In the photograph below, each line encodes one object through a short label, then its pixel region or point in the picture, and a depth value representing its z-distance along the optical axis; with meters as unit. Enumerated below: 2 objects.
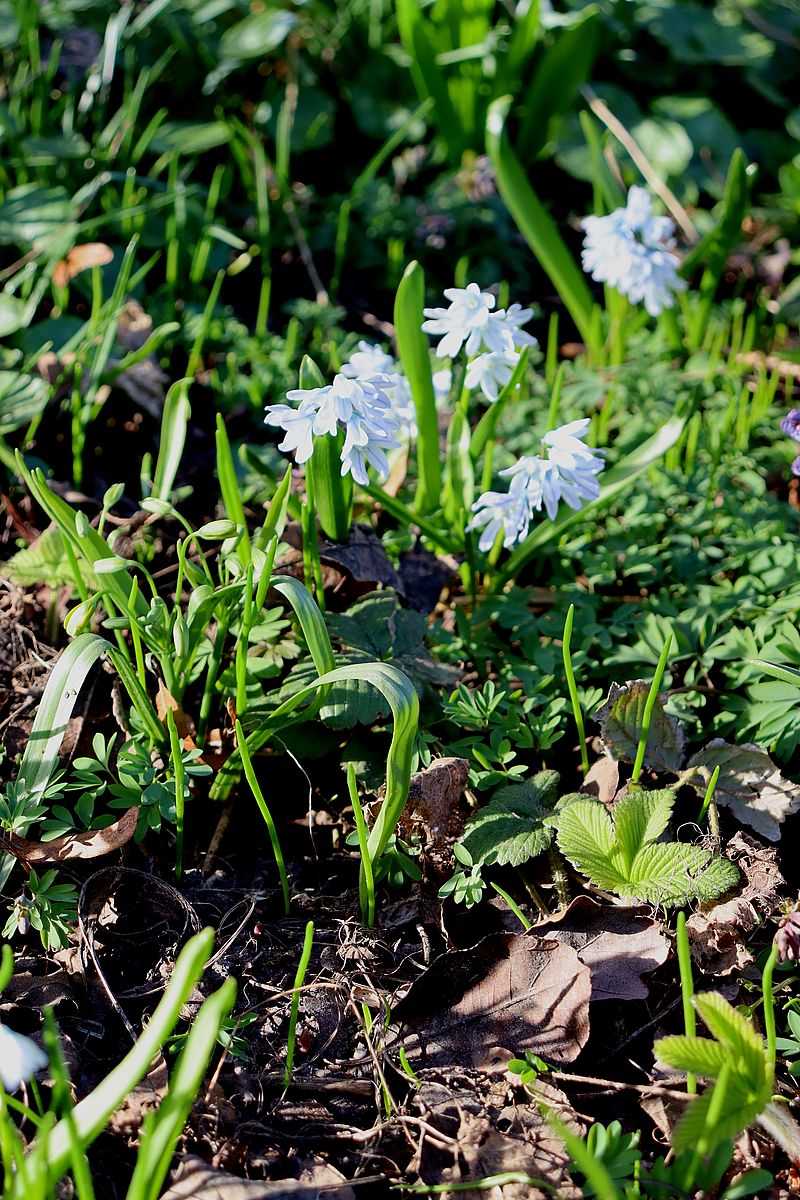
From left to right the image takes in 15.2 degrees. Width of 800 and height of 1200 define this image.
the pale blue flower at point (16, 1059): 0.68
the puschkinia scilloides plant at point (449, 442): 0.76
